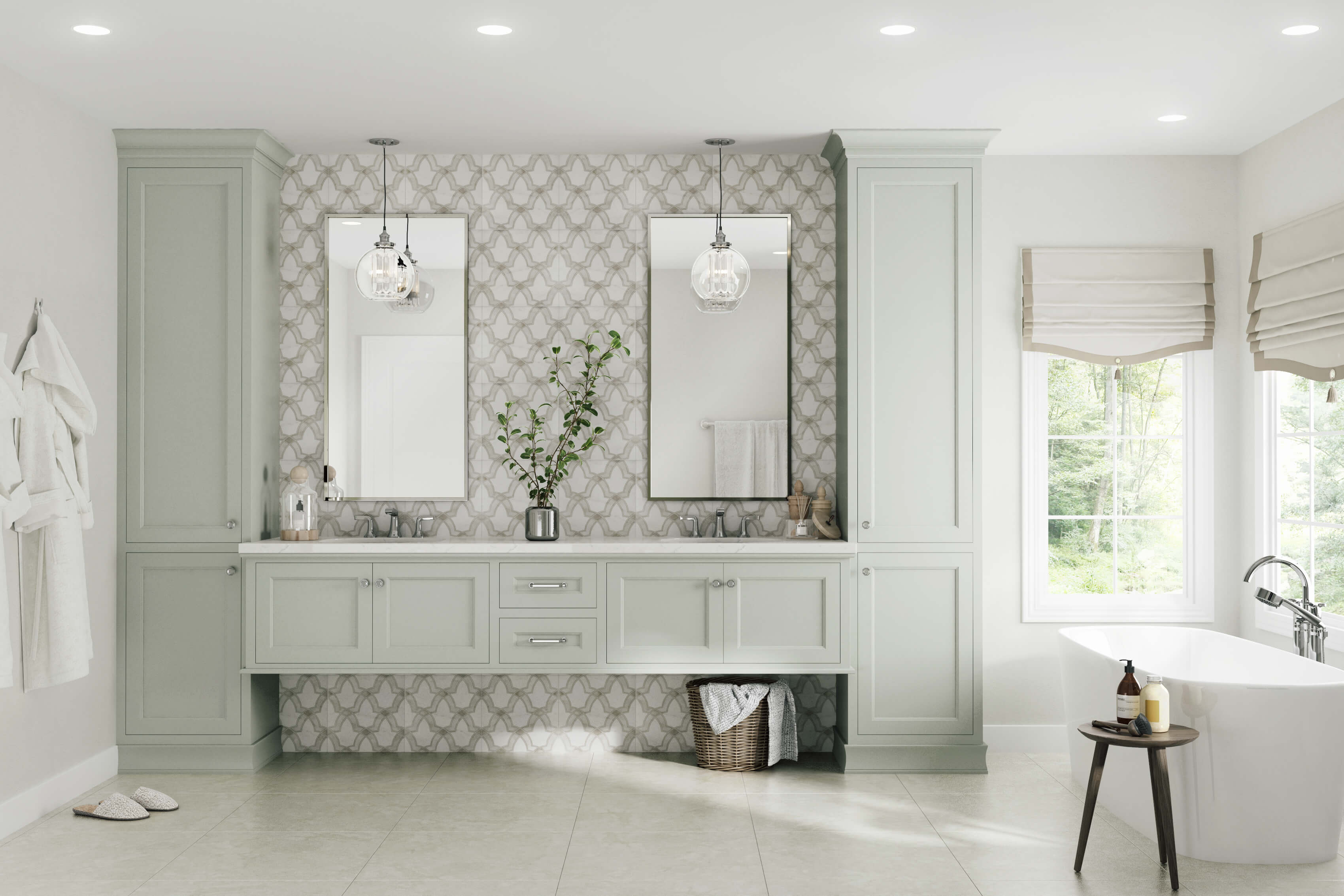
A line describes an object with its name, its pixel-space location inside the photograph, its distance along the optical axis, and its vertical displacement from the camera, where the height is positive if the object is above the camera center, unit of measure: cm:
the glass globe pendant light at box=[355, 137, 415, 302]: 418 +74
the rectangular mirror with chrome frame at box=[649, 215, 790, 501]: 447 +36
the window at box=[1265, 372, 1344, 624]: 400 -14
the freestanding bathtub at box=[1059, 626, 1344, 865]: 298 -98
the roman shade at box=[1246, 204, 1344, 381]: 375 +59
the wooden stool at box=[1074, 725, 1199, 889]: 299 -97
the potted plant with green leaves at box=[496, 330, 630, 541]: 438 +11
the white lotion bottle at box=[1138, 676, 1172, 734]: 307 -78
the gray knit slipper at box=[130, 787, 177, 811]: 368 -127
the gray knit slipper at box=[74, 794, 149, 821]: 359 -127
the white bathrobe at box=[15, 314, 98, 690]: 349 -29
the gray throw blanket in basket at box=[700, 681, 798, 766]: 412 -106
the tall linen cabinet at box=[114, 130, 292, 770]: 412 +5
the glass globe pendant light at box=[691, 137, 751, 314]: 410 +71
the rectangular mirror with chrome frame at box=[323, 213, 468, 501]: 445 +35
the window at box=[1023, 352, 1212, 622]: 455 -16
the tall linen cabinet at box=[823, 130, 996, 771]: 415 +1
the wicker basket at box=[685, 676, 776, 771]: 416 -121
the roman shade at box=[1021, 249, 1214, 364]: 445 +65
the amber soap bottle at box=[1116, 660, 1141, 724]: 313 -77
